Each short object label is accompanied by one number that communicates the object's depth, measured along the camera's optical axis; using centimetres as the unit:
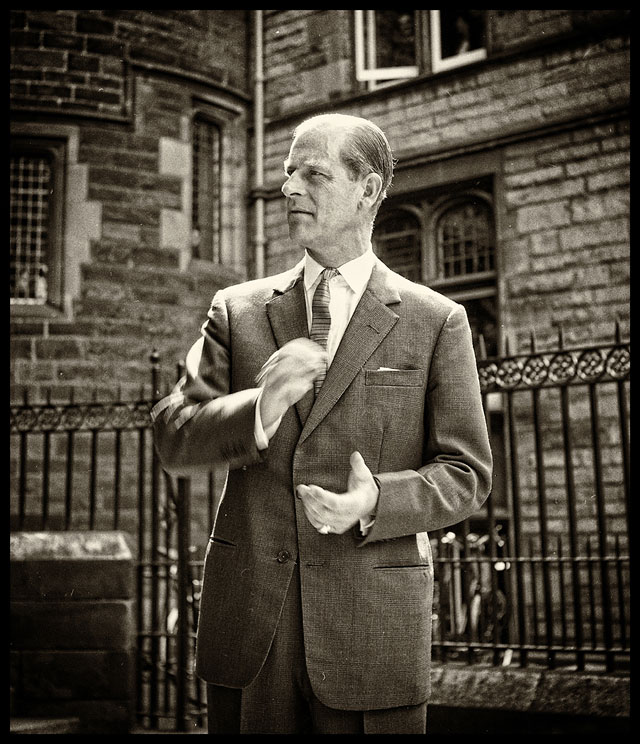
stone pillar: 436
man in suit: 154
